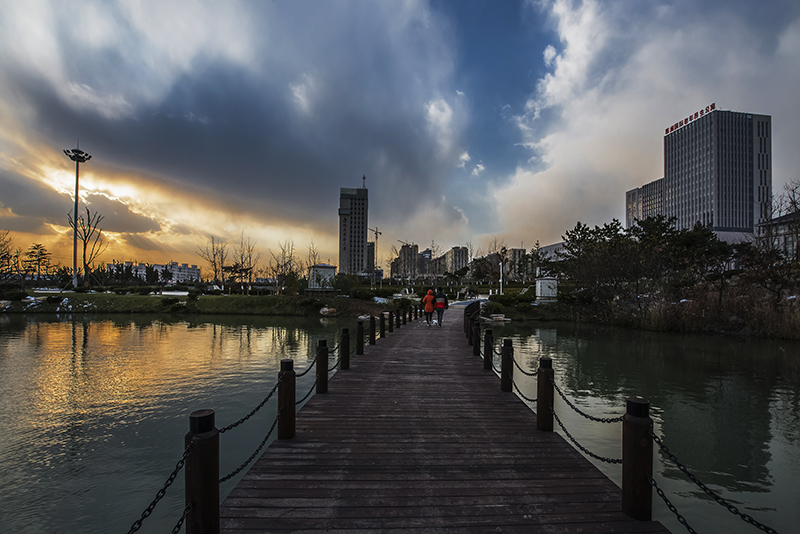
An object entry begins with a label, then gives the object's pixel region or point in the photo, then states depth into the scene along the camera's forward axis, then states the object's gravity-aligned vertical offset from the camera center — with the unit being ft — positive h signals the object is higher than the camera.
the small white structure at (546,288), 121.80 -1.80
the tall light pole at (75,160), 151.64 +45.80
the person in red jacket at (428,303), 61.21 -3.48
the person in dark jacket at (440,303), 60.23 -3.40
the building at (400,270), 260.01 +7.52
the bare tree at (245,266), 179.13 +5.87
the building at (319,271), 189.57 +3.71
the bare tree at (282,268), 154.81 +4.87
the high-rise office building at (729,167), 387.14 +117.69
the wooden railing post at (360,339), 36.01 -5.47
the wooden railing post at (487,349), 31.58 -5.50
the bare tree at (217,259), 183.10 +8.58
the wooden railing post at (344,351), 30.91 -5.66
